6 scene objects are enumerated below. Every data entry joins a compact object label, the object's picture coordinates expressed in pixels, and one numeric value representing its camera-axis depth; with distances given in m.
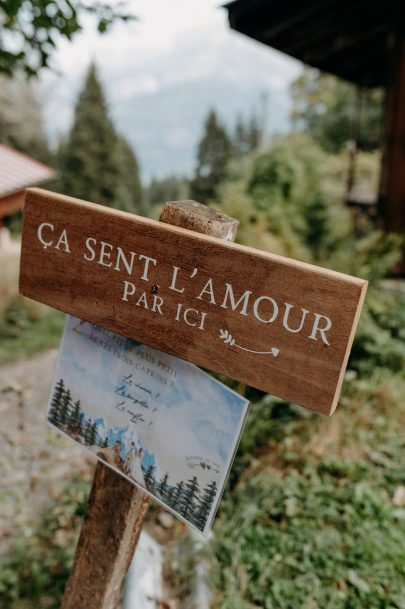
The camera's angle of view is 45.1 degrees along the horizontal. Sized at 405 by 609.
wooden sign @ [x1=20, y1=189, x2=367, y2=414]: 1.15
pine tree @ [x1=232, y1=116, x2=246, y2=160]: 58.15
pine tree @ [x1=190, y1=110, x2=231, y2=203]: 33.66
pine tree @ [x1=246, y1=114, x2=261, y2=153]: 57.42
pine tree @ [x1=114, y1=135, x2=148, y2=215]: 38.38
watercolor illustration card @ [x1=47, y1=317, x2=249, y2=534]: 1.39
